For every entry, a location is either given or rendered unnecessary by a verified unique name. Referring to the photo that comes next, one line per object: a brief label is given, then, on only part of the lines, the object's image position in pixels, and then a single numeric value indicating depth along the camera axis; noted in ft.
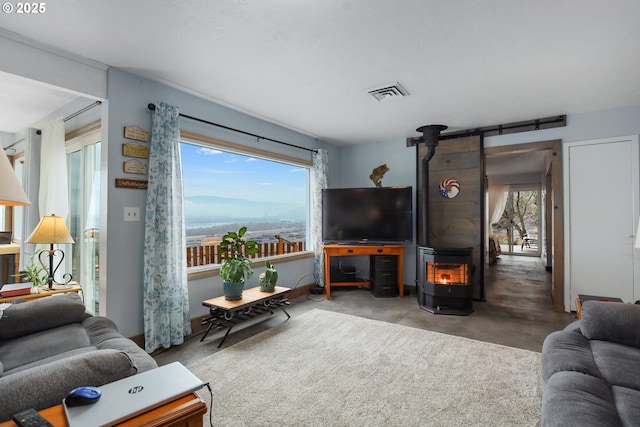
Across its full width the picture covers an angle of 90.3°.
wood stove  12.70
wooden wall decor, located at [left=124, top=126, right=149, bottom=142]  9.09
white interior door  11.87
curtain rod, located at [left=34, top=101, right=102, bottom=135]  10.00
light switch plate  9.10
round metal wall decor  15.43
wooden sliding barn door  14.88
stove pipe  14.30
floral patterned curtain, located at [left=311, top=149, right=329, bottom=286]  16.46
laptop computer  2.81
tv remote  2.66
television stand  15.33
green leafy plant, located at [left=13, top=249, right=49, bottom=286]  9.71
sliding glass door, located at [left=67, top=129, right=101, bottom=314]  10.99
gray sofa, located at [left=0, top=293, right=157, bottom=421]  3.14
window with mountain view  11.77
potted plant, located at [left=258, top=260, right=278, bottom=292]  11.62
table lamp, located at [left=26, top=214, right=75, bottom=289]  8.70
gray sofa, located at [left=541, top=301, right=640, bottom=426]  3.92
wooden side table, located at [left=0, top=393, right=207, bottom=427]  2.81
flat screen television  15.38
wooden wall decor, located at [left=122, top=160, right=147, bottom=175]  9.08
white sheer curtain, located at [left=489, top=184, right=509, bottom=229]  31.53
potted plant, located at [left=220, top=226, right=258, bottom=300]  10.52
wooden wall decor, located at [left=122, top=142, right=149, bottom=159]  9.07
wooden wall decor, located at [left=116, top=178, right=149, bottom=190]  8.96
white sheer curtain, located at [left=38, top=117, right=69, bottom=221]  11.46
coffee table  10.03
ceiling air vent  10.00
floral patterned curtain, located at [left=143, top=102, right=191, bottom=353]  9.27
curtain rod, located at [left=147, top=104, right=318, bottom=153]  9.57
